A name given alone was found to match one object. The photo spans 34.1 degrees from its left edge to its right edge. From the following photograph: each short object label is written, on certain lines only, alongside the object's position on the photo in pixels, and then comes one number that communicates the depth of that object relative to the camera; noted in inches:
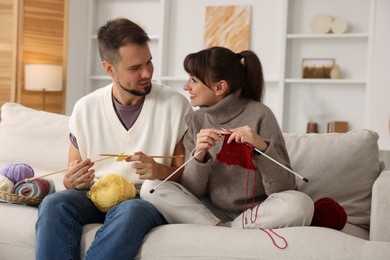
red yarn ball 84.0
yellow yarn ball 85.1
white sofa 73.9
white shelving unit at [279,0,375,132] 201.8
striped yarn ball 91.0
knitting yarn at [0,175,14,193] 90.4
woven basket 90.3
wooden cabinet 216.8
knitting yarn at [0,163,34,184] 92.1
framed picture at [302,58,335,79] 203.9
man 88.4
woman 81.0
